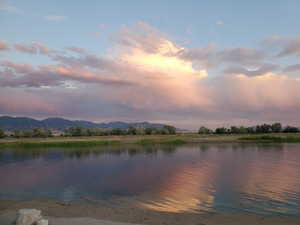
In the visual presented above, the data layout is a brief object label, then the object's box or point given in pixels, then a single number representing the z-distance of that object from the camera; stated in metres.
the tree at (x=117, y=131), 152.60
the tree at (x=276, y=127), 152.65
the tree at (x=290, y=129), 140.25
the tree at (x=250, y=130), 159.12
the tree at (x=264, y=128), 155.12
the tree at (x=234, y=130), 158.32
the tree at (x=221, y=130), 157.86
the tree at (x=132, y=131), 155.00
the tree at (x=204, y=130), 161.23
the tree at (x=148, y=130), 158.39
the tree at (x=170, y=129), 164.80
